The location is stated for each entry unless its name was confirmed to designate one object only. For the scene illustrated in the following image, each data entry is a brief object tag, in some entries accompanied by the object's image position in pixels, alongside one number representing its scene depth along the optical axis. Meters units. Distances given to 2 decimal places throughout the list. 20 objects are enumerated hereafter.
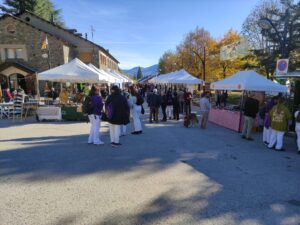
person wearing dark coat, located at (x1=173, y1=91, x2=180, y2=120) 14.18
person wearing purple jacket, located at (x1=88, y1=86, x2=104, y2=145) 7.72
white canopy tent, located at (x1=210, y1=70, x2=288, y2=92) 11.14
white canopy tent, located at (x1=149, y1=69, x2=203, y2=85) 18.05
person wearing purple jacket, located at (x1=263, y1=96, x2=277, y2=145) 8.67
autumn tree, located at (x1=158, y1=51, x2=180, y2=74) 54.04
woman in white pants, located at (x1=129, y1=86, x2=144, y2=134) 9.97
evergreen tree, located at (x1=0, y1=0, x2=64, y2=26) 44.69
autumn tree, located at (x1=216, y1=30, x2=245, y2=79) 38.10
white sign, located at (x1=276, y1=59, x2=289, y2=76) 10.25
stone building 26.47
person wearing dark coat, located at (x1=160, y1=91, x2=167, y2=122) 13.79
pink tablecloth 11.64
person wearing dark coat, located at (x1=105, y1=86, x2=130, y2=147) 7.45
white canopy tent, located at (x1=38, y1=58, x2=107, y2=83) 12.90
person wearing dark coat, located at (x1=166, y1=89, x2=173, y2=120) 13.94
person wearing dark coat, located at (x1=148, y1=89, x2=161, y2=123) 12.52
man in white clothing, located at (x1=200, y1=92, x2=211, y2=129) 11.51
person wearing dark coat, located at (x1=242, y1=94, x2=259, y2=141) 9.25
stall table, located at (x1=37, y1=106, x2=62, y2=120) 12.88
